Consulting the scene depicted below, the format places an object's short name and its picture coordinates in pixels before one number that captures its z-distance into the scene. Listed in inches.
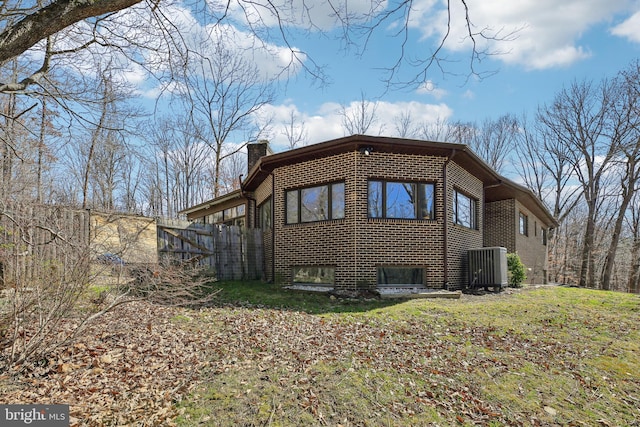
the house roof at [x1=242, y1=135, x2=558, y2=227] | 383.2
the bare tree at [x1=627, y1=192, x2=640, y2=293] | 971.9
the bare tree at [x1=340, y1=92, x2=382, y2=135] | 1105.4
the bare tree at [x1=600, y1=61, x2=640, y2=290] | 820.6
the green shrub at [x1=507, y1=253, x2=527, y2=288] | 454.3
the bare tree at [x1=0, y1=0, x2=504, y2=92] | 117.9
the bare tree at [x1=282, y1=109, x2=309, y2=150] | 1154.7
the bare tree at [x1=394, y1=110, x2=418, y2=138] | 1185.7
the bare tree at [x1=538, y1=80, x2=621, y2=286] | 914.1
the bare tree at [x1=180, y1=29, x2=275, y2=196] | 1003.3
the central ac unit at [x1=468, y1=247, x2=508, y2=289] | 412.2
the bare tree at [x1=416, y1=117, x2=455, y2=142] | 1209.4
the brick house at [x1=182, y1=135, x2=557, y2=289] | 385.4
